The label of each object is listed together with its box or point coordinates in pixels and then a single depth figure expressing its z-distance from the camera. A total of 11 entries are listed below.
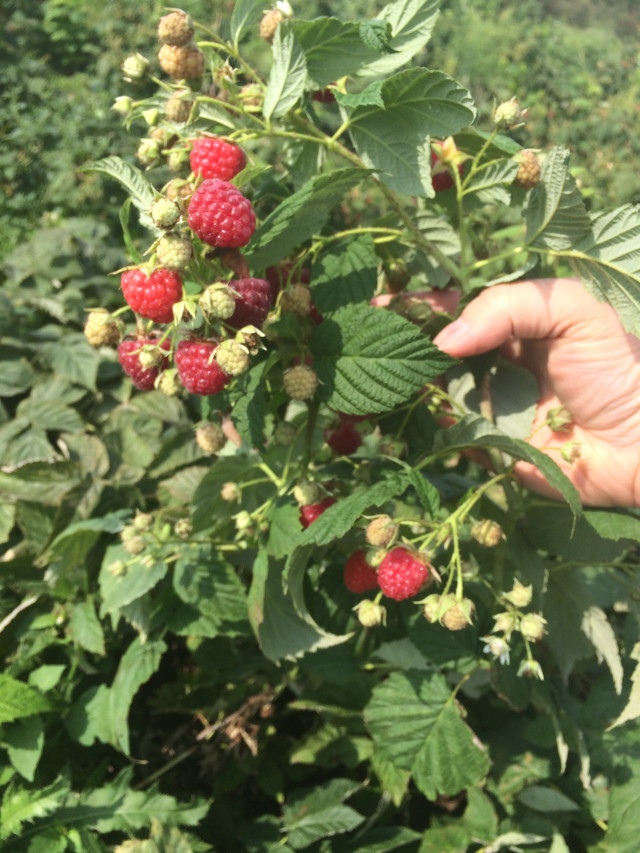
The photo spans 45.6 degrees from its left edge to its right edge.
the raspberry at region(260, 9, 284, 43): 0.29
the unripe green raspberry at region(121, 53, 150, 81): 0.29
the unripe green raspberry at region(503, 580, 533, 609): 0.29
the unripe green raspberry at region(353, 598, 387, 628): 0.30
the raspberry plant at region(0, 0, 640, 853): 0.25
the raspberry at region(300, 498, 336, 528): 0.30
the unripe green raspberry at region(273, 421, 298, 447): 0.30
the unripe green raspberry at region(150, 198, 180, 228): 0.21
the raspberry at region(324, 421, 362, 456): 0.32
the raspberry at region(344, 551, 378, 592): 0.30
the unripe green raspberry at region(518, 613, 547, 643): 0.28
